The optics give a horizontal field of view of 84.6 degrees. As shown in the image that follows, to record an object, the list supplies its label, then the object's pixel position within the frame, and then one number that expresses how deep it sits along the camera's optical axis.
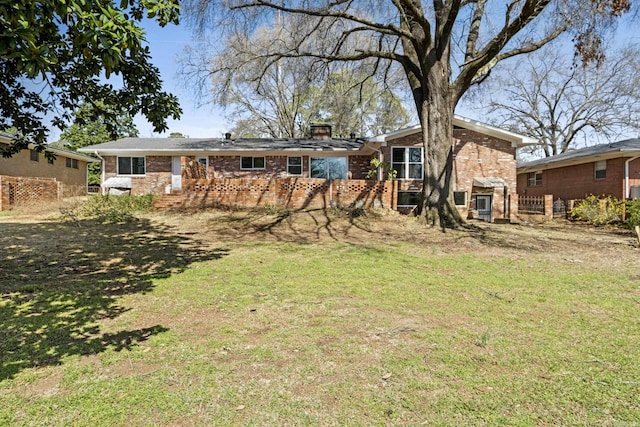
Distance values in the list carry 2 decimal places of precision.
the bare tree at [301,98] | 14.63
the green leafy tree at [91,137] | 32.13
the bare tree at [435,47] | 10.36
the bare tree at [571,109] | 26.92
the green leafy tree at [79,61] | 2.85
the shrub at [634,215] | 11.75
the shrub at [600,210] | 14.58
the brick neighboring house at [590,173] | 15.69
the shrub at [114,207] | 12.23
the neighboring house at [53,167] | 18.22
